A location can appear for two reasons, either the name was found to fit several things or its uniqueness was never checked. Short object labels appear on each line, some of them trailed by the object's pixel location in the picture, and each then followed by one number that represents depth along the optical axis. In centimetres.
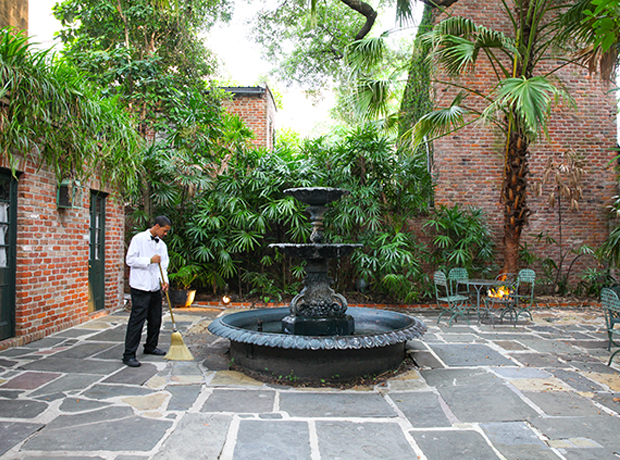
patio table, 616
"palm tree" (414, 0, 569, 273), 656
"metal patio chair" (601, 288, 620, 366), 421
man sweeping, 420
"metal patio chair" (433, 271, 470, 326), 634
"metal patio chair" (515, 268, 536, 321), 679
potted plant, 761
